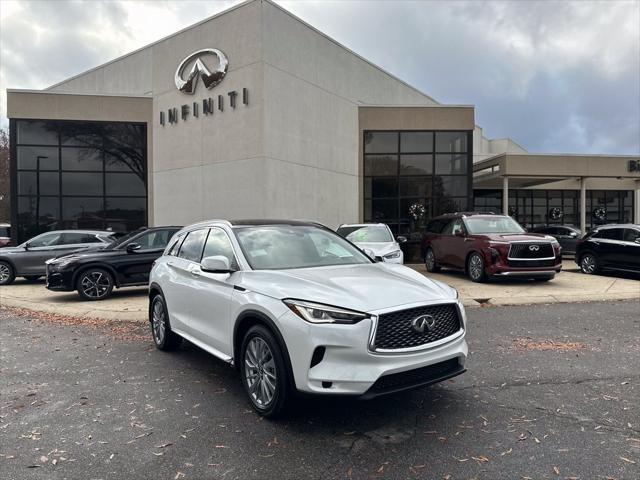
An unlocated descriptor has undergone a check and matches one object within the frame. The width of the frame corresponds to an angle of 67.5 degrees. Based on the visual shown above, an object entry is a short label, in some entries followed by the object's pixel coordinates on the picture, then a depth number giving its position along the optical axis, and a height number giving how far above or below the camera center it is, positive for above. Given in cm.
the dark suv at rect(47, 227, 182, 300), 1030 -82
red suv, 1153 -45
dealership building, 1791 +368
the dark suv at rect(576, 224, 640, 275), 1326 -52
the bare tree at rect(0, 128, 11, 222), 4206 +461
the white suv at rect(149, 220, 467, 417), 344 -69
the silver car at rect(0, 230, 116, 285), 1359 -61
